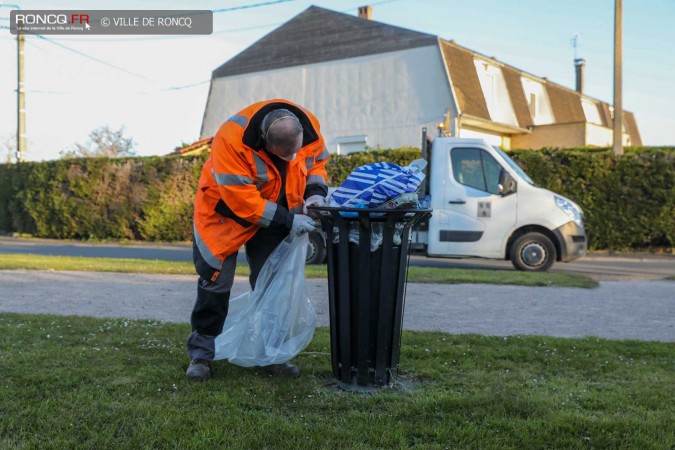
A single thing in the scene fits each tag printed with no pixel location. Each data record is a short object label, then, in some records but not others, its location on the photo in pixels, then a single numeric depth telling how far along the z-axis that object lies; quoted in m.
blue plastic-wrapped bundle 3.54
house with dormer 25.17
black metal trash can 3.61
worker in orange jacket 3.64
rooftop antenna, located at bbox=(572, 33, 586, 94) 41.78
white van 10.90
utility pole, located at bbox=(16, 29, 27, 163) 25.81
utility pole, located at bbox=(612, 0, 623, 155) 18.02
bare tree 40.19
